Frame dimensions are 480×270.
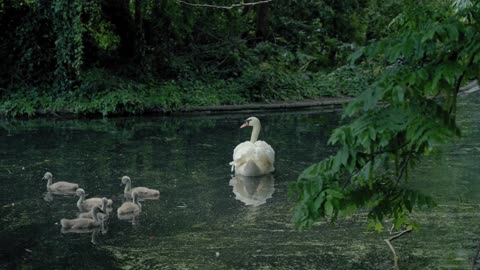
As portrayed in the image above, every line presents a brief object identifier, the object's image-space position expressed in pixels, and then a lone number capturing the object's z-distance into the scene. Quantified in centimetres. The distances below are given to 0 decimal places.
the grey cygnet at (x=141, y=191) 1128
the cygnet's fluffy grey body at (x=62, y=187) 1176
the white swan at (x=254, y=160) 1313
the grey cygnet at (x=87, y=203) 1064
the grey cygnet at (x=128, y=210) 1051
